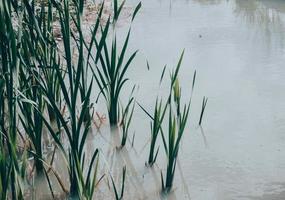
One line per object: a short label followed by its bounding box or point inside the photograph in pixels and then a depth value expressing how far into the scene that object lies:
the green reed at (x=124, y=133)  2.89
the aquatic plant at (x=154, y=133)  2.42
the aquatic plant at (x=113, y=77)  2.79
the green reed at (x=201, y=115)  3.17
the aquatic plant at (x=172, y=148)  2.33
